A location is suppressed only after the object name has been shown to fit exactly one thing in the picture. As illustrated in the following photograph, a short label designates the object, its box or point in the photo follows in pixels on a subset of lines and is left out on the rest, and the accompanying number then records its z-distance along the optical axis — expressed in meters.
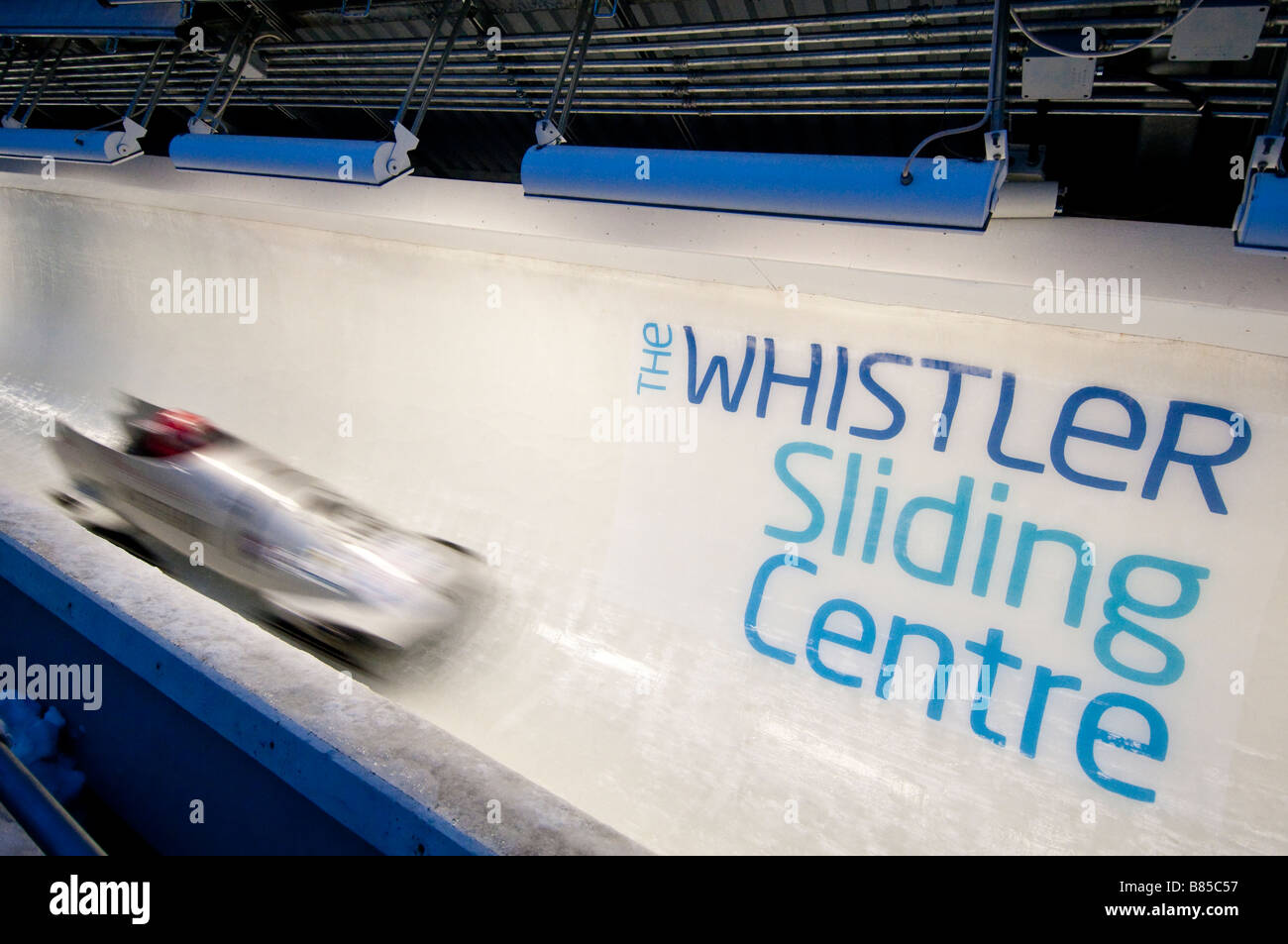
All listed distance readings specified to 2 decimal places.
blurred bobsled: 3.26
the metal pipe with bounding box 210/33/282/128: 3.99
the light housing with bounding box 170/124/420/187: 3.01
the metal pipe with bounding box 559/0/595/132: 2.83
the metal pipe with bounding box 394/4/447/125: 3.08
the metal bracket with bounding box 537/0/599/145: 2.82
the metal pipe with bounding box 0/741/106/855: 1.12
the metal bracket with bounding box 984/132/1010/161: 2.07
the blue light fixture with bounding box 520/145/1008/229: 2.00
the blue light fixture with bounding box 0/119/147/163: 4.10
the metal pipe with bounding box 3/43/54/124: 4.94
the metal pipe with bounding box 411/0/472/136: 3.08
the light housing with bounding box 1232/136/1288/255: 1.70
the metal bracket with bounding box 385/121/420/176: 3.07
